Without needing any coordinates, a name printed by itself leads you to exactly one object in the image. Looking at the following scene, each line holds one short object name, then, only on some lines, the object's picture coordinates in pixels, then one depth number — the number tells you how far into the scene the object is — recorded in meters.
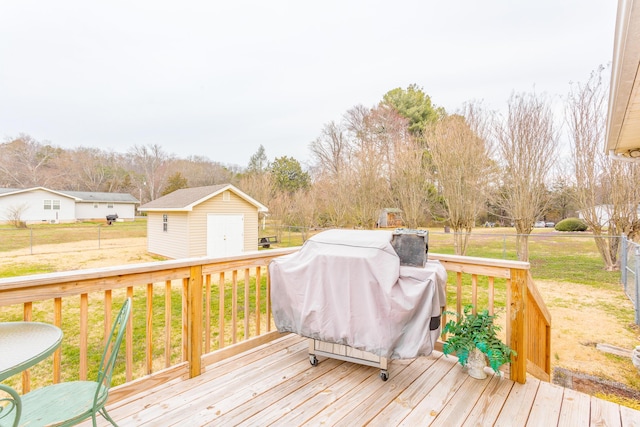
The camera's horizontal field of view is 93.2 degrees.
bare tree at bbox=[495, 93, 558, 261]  7.90
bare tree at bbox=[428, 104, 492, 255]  8.95
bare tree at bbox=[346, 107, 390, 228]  11.90
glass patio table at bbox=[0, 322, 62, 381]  1.02
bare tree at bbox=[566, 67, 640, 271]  7.47
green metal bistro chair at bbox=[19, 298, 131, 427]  1.15
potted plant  2.17
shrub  15.78
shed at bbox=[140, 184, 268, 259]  11.45
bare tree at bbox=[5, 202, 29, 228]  18.20
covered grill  2.06
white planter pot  2.28
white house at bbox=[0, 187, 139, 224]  20.17
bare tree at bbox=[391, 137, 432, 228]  10.67
